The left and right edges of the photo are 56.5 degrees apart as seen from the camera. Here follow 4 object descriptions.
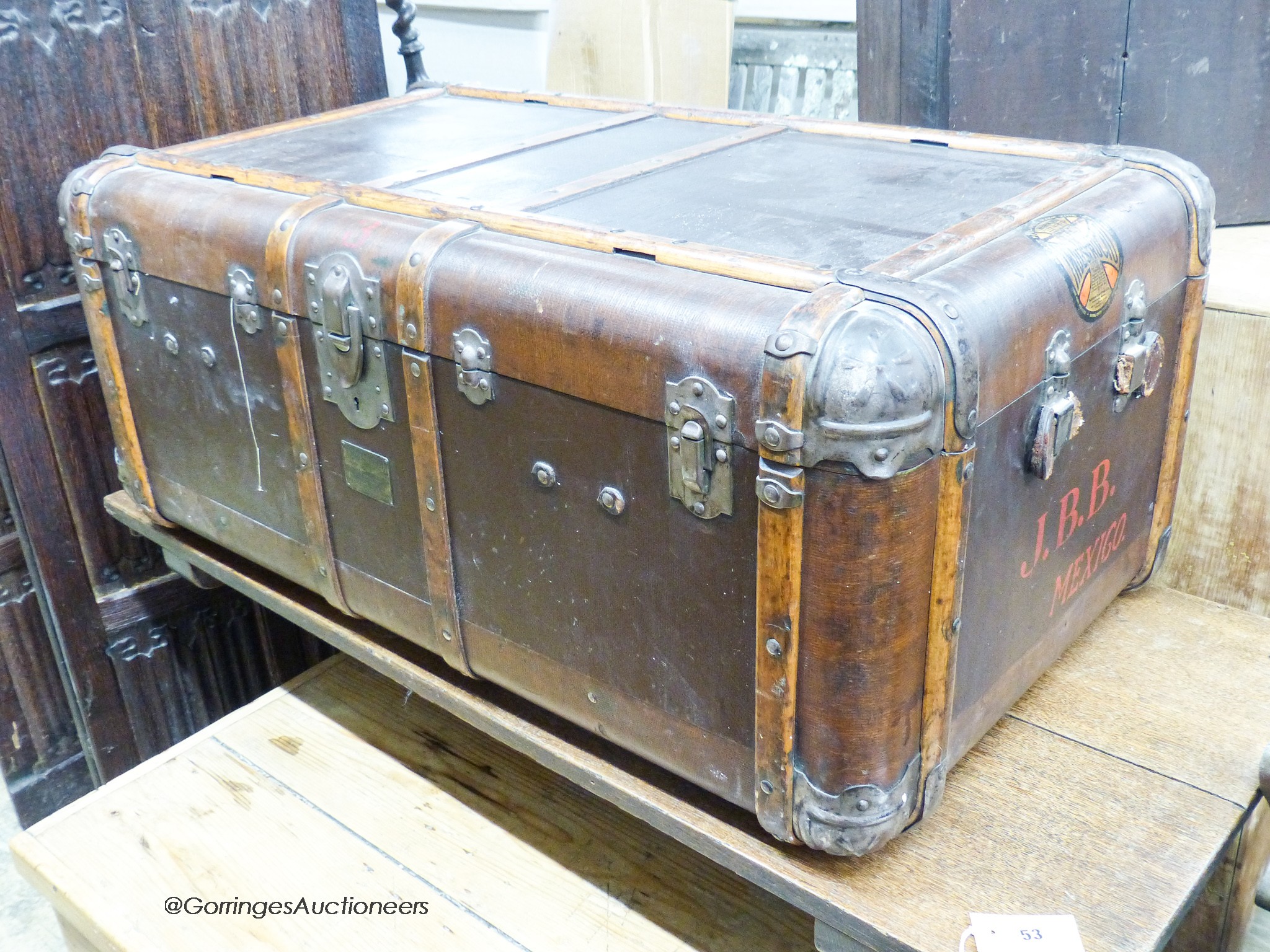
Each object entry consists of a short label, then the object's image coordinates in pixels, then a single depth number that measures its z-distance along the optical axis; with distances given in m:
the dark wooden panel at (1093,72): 1.64
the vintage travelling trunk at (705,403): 0.87
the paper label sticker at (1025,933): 0.90
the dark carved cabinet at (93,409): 1.51
